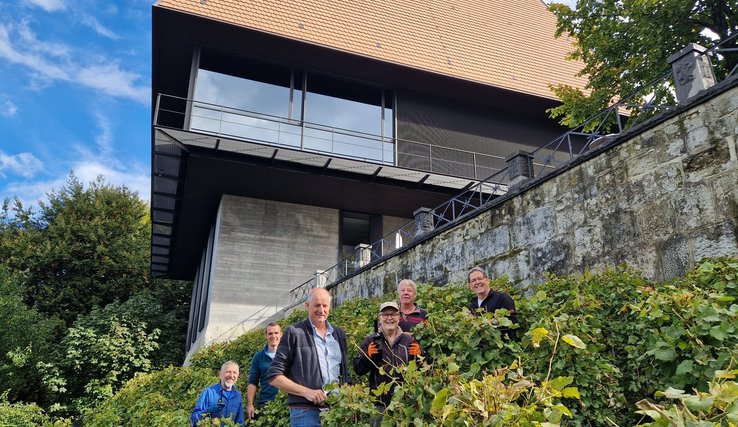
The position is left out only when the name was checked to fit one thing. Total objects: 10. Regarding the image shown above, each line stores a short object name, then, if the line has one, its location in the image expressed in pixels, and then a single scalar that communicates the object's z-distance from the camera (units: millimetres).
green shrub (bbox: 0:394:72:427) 12875
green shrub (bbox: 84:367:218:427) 7369
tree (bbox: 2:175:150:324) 28078
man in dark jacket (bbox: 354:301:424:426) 3580
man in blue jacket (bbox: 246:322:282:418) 5352
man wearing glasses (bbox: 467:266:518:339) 4355
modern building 14930
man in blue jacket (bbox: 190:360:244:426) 5137
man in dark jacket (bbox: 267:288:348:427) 3391
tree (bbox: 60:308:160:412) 20500
